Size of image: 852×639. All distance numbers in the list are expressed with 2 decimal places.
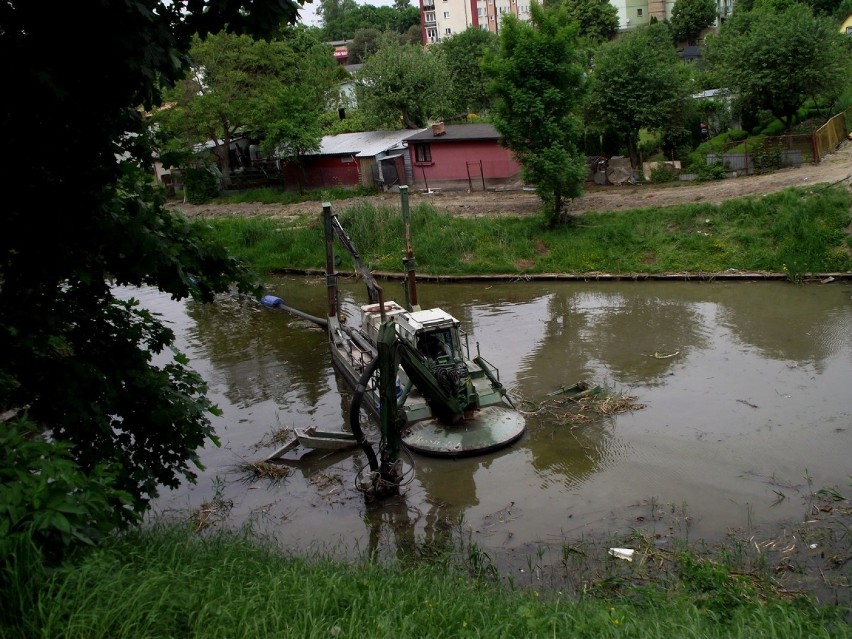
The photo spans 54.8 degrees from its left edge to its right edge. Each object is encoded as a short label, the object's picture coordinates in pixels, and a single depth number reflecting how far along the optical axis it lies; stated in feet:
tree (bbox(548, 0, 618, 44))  228.84
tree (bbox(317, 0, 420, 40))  403.54
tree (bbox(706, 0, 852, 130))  103.40
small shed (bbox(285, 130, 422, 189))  136.26
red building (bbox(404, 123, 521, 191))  127.24
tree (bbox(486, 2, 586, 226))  91.20
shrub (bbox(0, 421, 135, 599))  19.25
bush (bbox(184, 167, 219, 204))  149.33
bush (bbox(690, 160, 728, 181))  103.76
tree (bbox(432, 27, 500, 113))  186.60
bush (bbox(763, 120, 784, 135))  118.55
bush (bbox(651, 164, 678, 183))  108.58
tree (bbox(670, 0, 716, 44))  228.84
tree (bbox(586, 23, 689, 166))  110.22
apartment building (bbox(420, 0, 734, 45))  265.54
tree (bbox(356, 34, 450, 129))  148.87
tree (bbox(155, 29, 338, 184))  139.95
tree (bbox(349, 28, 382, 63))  343.26
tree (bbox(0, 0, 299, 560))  24.73
